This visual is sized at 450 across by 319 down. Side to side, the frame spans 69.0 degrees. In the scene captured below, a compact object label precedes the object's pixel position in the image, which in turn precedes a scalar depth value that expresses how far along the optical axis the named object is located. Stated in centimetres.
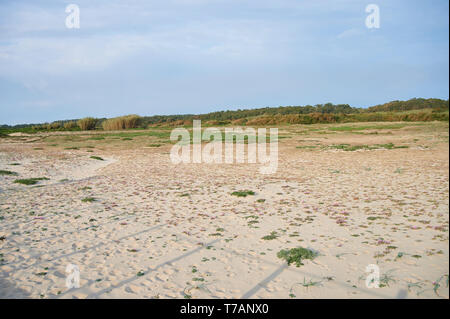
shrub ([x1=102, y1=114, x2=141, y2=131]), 7238
